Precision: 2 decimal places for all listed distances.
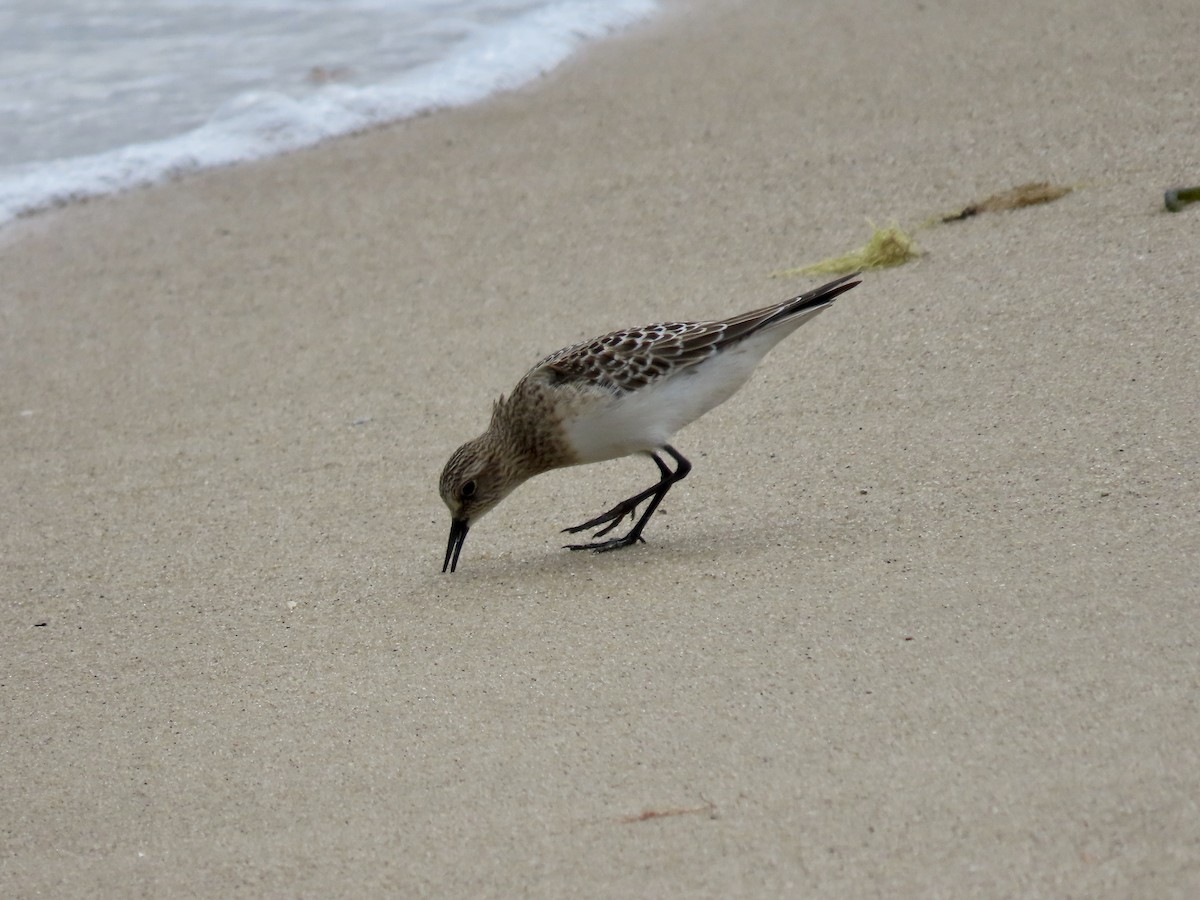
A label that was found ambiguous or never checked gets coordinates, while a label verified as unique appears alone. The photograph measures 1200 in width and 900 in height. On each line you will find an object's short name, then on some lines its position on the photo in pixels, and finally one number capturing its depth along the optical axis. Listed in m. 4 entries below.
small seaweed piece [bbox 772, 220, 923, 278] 13.20
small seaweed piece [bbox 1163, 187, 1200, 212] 12.62
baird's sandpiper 9.73
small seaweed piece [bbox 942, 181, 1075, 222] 13.60
